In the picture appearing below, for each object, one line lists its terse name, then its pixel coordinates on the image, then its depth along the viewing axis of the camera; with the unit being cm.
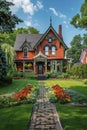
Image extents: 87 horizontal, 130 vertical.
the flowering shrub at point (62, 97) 546
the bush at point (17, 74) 1546
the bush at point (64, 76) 1566
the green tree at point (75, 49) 3357
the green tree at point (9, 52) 1599
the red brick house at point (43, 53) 1768
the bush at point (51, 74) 1619
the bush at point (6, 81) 1005
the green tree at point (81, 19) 1159
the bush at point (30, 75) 1583
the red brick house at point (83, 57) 2151
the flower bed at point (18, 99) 517
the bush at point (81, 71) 1473
